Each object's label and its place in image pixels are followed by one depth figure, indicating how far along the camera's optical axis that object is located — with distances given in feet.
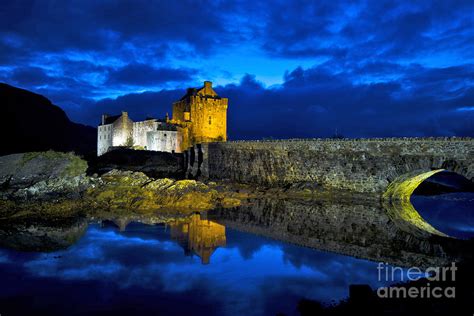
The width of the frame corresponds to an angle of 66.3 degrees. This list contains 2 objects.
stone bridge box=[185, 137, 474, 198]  86.12
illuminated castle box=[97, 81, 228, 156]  184.14
